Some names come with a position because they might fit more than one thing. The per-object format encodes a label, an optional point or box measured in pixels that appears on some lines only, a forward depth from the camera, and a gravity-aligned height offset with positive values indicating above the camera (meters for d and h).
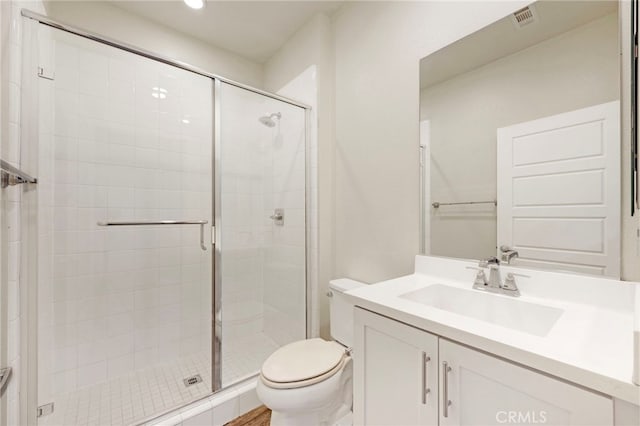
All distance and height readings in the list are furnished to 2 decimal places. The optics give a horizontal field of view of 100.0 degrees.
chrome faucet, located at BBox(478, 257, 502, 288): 1.05 -0.24
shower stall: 1.57 -0.13
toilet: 1.11 -0.74
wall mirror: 0.90 +0.29
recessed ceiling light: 1.65 +1.30
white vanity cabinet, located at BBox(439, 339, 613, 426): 0.54 -0.41
